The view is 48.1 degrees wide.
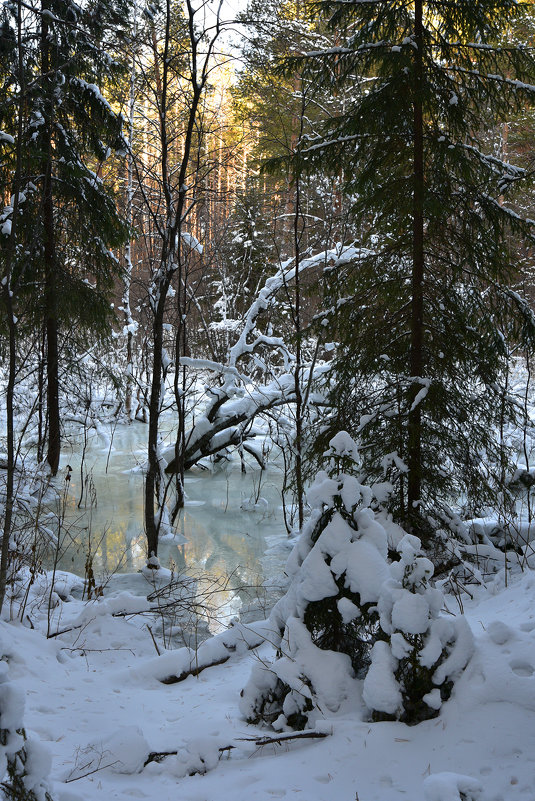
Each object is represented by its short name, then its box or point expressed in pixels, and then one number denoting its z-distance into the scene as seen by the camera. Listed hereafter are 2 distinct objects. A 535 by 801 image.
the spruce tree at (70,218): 8.98
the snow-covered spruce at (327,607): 3.35
